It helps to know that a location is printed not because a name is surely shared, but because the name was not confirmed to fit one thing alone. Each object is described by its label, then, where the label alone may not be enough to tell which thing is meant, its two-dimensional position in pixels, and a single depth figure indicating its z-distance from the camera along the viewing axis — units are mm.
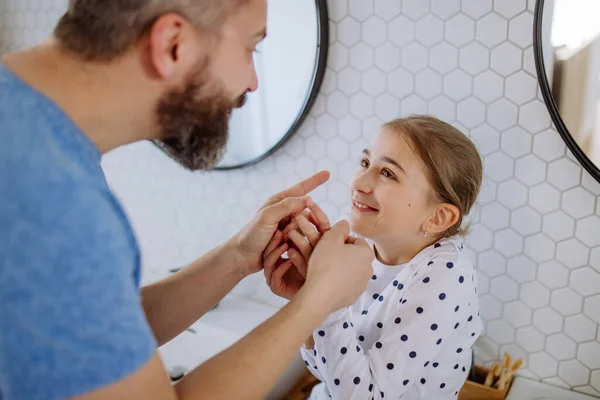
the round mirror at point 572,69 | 995
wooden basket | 1159
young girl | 894
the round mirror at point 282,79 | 1306
